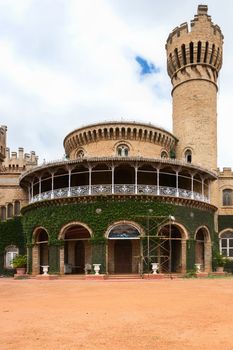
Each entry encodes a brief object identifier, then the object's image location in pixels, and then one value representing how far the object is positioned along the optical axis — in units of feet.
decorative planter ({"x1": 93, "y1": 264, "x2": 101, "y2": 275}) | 105.60
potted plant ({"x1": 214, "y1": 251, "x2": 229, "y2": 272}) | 127.65
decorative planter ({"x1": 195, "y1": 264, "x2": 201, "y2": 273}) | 115.96
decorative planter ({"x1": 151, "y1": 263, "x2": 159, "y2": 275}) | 105.60
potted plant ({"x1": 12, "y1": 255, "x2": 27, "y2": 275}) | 121.86
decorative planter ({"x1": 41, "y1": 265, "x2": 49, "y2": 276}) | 109.91
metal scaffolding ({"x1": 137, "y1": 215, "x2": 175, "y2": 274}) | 108.88
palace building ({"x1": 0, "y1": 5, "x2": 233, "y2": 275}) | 111.45
